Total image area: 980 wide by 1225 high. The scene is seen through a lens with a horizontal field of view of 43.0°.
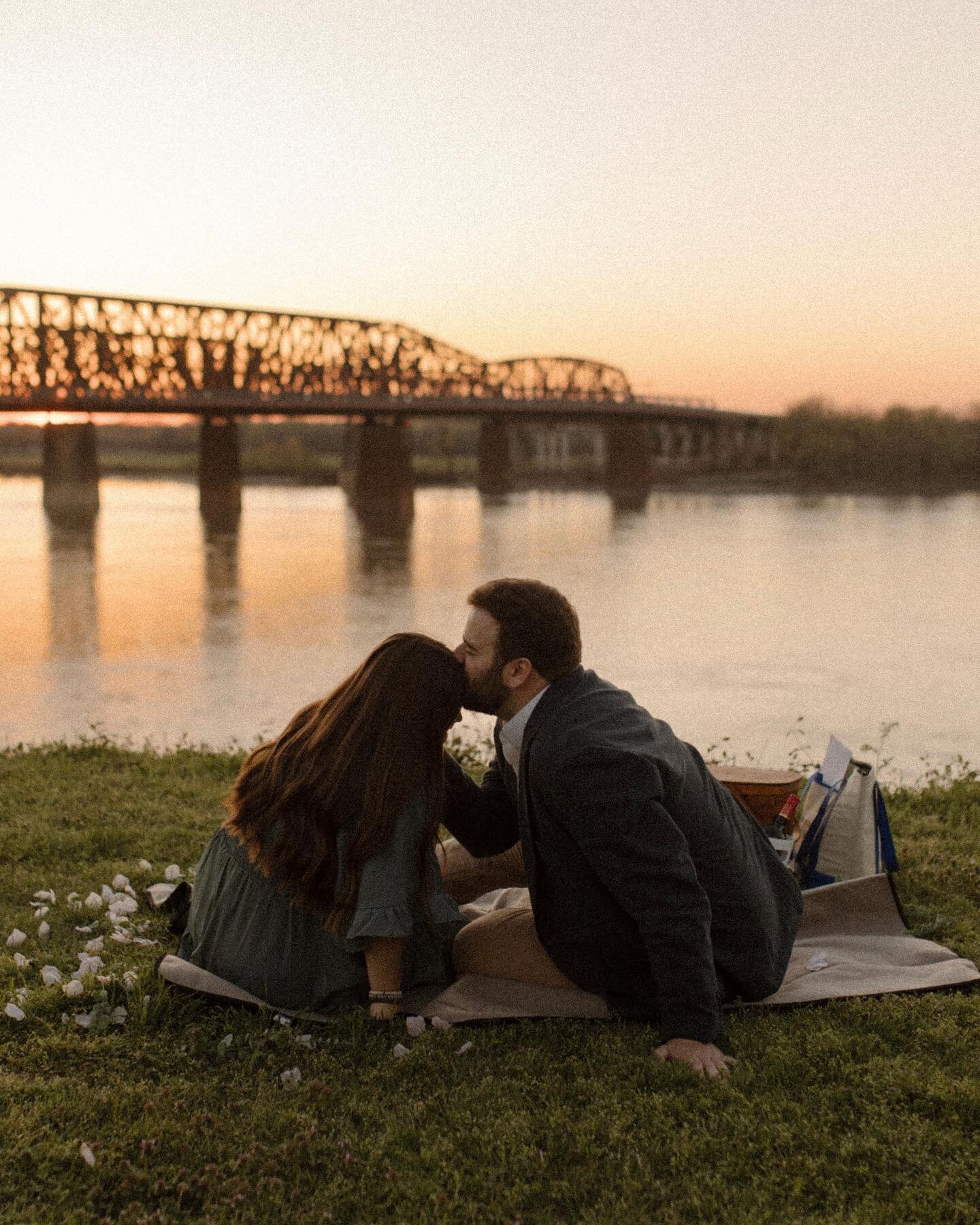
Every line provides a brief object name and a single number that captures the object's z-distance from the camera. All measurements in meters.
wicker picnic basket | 6.56
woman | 4.37
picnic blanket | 4.71
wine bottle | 6.12
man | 4.13
